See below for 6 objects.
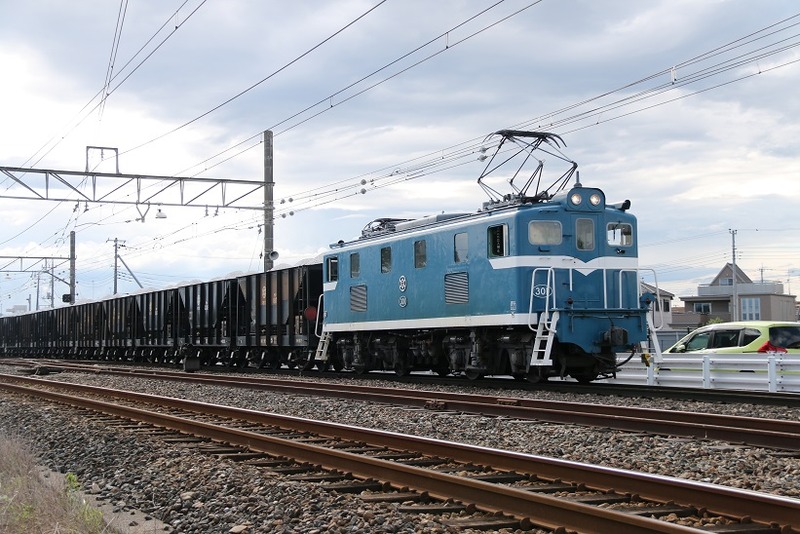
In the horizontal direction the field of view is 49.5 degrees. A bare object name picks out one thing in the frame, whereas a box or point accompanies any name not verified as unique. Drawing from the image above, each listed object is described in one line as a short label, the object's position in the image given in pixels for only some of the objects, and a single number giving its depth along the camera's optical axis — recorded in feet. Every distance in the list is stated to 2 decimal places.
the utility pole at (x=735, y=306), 195.37
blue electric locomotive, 53.57
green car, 59.31
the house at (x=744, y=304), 284.41
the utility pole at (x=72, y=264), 193.51
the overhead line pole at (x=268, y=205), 106.52
